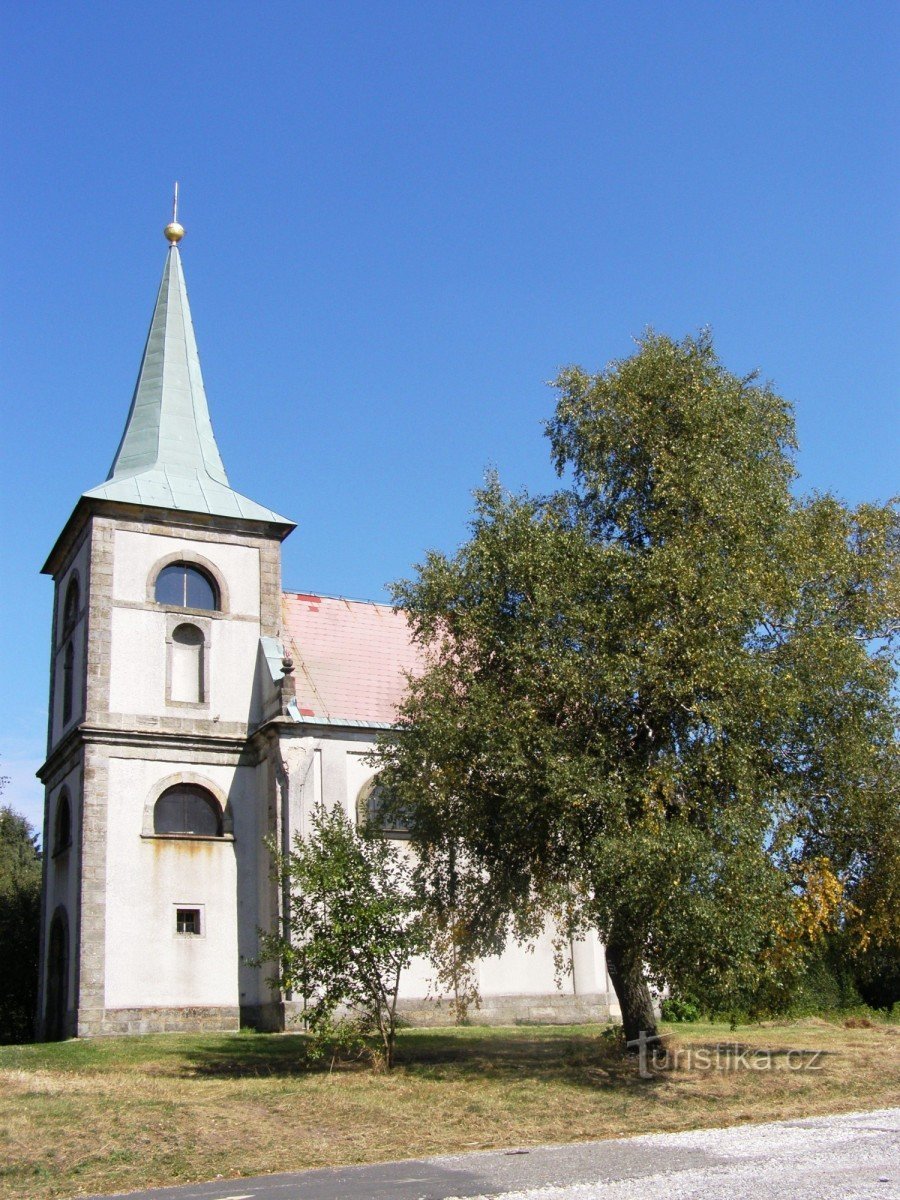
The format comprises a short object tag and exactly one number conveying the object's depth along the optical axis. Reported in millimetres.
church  25797
